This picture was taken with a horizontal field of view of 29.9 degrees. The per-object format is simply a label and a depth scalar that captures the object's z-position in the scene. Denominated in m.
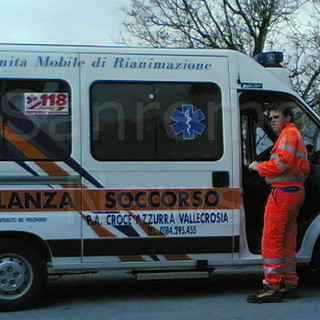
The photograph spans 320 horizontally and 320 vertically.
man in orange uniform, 5.77
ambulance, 5.57
